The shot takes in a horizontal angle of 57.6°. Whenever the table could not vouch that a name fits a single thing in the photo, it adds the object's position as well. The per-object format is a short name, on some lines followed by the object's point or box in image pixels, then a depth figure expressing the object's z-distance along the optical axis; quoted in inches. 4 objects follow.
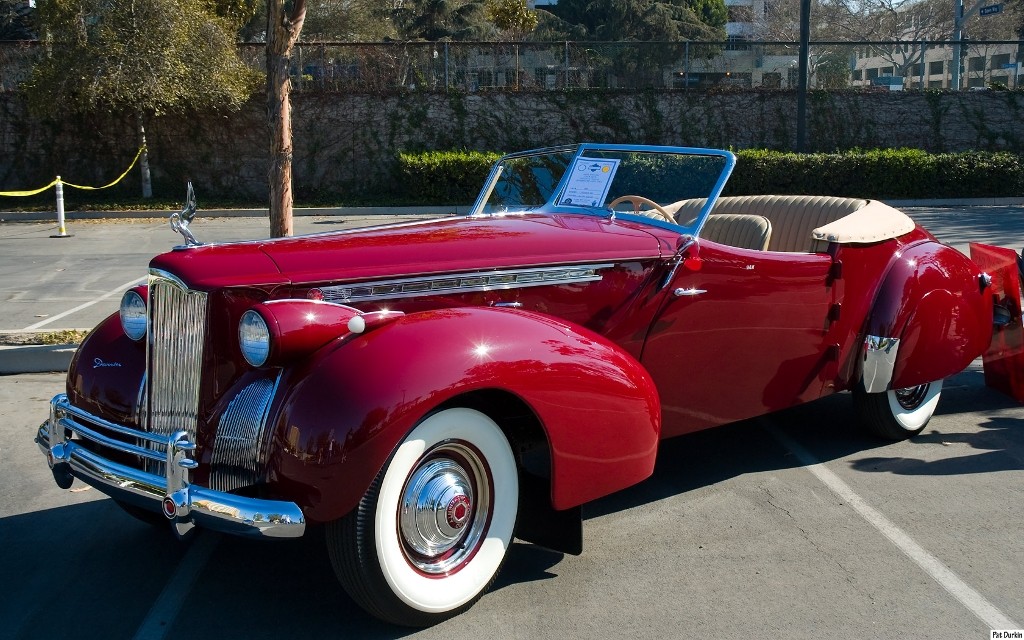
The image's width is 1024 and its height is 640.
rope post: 610.5
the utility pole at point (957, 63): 965.2
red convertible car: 114.8
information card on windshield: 179.1
